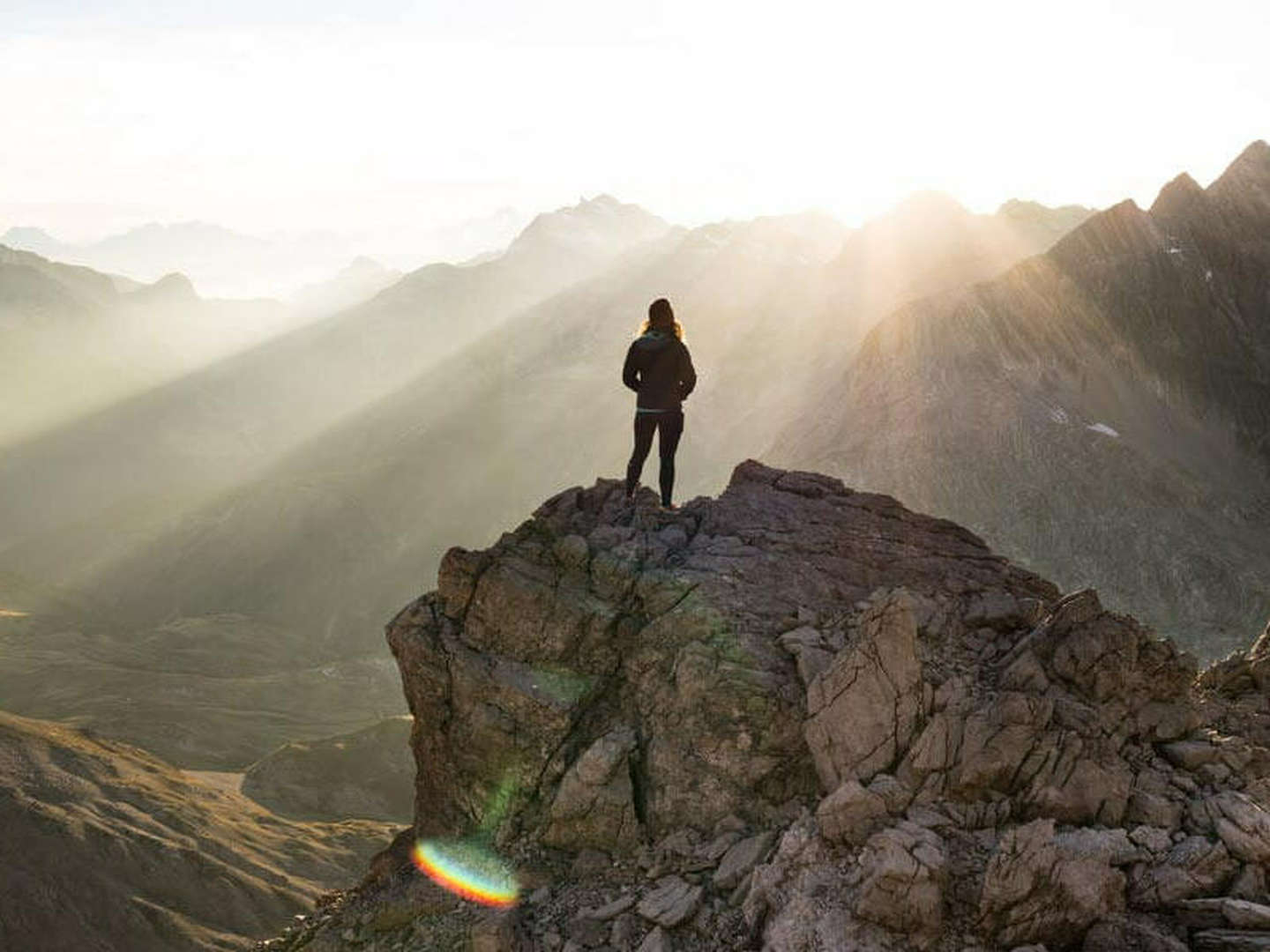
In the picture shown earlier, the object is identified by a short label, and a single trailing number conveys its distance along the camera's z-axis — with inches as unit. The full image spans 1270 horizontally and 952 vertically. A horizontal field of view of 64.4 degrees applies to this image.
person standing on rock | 565.0
